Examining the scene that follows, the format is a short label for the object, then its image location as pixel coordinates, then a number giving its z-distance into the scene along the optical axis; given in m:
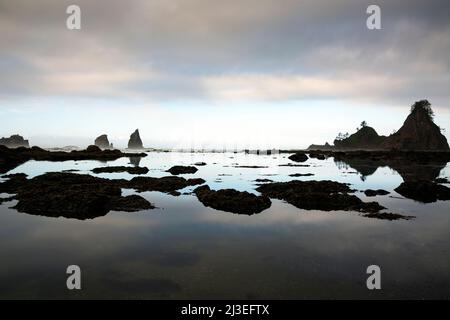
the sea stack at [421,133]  184.11
